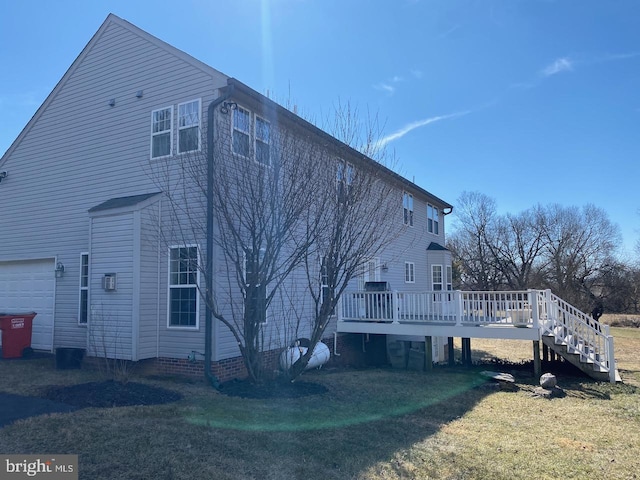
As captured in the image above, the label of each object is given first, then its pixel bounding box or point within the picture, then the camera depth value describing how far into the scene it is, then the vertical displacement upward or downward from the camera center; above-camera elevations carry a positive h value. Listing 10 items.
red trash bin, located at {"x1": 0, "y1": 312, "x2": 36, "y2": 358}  11.20 -1.06
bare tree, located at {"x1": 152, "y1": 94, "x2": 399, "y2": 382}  8.12 +1.53
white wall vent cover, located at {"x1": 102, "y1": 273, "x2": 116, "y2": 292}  9.36 +0.14
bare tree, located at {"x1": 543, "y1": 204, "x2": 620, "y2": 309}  35.84 +3.10
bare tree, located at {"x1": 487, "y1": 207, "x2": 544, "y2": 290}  39.81 +3.36
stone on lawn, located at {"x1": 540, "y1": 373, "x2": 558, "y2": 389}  9.52 -2.00
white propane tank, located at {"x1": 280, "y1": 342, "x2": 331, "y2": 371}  9.36 -1.58
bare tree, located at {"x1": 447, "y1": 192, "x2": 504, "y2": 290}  40.25 +3.49
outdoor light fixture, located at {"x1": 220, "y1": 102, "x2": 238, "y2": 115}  9.28 +3.65
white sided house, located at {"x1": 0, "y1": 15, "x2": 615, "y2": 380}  9.28 +1.23
